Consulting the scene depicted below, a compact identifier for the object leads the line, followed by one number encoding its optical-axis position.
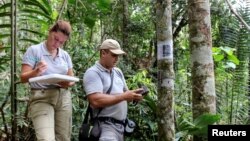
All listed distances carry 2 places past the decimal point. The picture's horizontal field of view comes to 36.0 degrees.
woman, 3.19
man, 3.07
